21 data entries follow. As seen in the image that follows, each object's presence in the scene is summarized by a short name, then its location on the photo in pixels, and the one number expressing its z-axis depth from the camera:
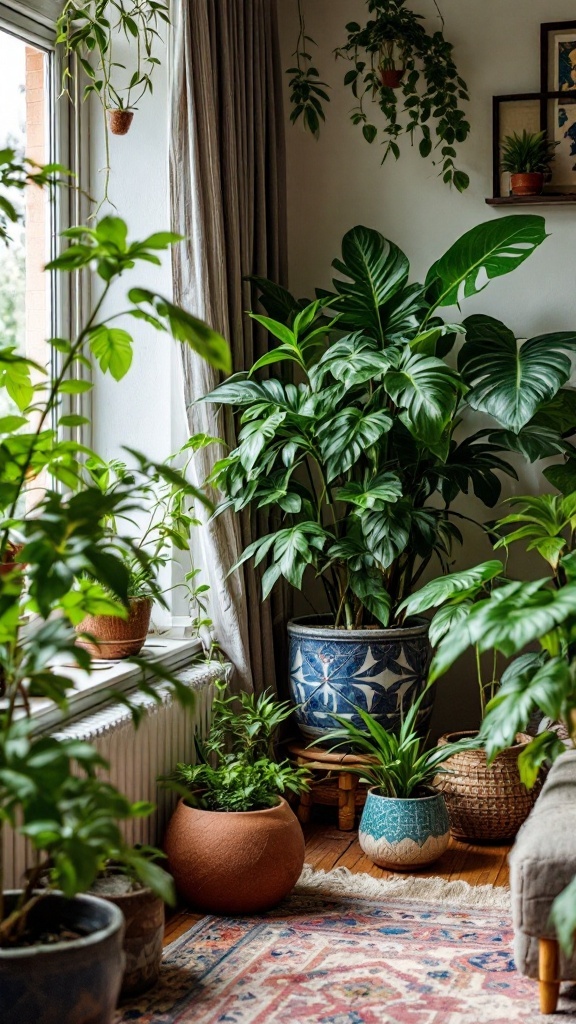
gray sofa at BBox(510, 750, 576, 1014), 2.04
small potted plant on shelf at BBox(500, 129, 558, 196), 3.48
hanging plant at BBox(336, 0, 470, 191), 3.53
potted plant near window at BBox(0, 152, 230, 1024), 1.39
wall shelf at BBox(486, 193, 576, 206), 3.51
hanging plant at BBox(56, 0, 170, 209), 2.78
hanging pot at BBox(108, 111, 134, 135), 2.90
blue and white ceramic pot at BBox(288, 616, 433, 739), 3.12
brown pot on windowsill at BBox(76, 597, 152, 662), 2.80
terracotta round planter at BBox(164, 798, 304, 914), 2.58
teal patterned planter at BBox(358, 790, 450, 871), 2.87
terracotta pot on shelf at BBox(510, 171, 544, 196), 3.49
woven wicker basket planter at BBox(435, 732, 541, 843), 3.09
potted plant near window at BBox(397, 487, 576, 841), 1.82
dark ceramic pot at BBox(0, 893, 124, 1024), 1.51
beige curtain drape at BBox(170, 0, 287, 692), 3.00
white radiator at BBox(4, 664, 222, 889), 2.44
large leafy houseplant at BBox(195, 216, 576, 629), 2.97
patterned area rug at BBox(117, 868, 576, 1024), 2.16
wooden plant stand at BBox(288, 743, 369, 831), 3.16
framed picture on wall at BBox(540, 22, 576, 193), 3.56
